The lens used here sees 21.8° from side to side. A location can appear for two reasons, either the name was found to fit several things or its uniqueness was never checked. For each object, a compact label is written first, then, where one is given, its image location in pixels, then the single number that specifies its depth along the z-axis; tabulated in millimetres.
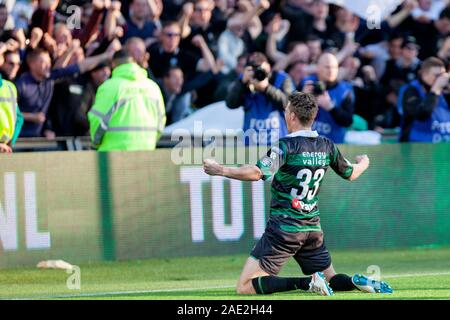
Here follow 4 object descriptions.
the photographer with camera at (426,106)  15752
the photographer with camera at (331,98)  15195
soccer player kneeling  10320
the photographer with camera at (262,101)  14789
